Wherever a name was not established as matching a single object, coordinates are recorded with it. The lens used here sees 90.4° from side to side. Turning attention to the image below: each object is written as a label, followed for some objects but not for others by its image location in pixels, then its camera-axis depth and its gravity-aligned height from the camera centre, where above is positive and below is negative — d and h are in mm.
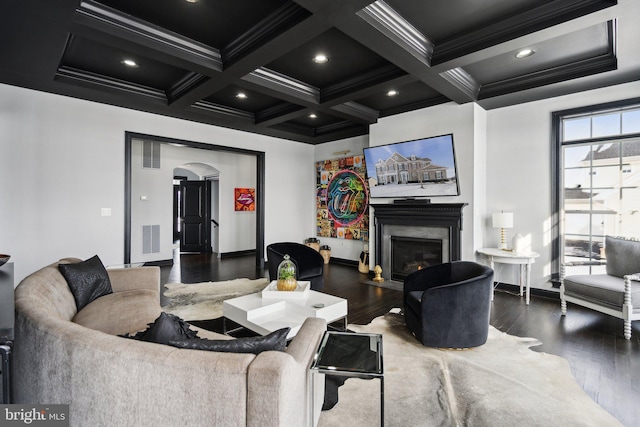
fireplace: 4789 -374
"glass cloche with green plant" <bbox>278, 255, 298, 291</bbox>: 3264 -678
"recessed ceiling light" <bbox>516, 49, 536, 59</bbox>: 3445 +1762
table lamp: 4379 -102
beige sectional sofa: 1028 -585
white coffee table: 2611 -895
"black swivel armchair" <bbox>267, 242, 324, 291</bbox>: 4309 -696
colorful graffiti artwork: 6637 +283
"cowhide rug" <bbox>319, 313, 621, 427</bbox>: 1887 -1219
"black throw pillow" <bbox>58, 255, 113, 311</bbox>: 2457 -564
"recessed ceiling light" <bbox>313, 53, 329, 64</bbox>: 3611 +1772
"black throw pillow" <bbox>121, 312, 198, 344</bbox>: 1316 -518
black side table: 1378 -691
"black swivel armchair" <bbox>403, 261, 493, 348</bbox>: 2723 -884
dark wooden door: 9047 -165
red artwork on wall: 8453 +336
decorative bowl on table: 1820 -288
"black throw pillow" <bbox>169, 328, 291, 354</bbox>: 1202 -516
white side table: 4177 -623
